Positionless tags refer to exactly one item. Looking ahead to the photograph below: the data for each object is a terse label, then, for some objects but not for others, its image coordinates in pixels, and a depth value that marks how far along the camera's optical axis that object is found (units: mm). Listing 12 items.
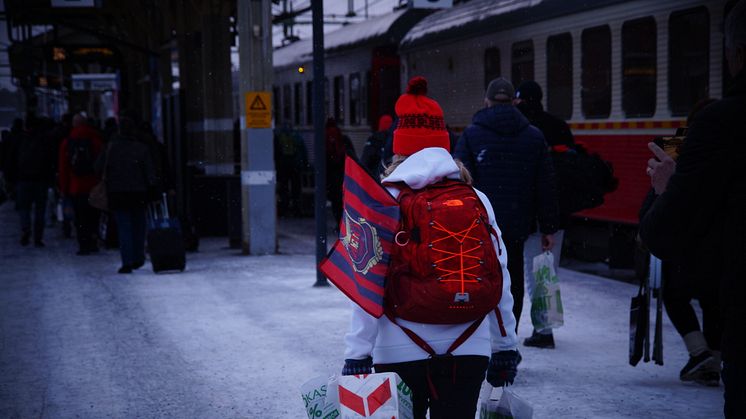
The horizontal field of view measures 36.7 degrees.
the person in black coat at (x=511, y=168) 6730
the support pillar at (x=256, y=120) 13508
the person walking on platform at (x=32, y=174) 15641
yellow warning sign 13438
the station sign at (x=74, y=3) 15477
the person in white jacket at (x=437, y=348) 3609
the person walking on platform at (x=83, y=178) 14242
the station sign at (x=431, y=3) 14162
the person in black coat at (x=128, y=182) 12148
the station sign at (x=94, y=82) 31500
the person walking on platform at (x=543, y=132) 7477
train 10742
